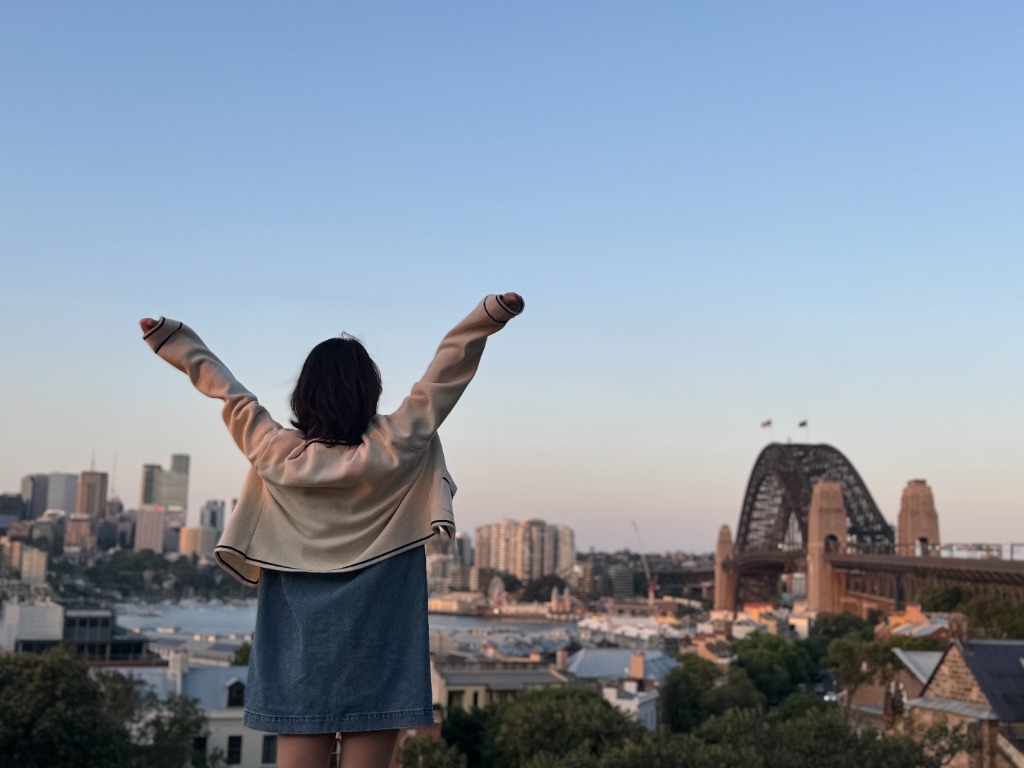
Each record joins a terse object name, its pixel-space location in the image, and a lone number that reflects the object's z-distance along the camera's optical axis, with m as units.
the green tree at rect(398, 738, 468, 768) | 33.31
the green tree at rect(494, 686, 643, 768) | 33.47
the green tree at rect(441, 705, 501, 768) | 37.41
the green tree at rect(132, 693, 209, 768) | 35.47
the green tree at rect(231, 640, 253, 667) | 60.22
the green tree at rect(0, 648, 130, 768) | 31.36
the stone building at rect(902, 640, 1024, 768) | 30.77
